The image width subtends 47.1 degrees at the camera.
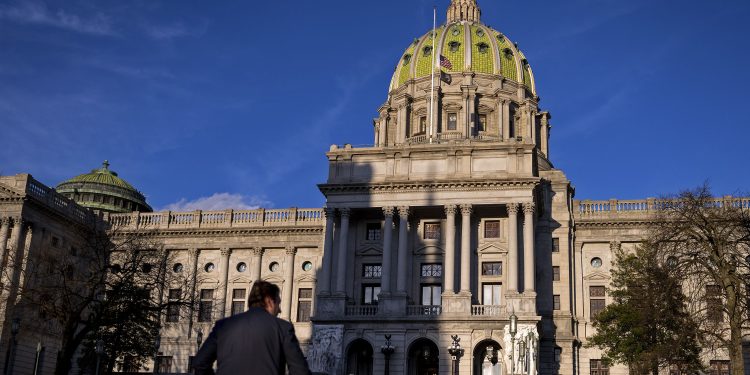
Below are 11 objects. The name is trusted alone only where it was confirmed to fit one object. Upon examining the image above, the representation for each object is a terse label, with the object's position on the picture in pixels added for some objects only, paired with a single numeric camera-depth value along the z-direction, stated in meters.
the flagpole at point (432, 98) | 86.81
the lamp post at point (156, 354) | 60.85
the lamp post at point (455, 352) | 56.56
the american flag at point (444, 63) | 85.50
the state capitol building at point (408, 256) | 59.56
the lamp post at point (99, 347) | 47.50
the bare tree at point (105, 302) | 46.12
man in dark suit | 8.36
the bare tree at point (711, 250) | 36.91
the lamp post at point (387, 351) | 58.41
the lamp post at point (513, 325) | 38.54
